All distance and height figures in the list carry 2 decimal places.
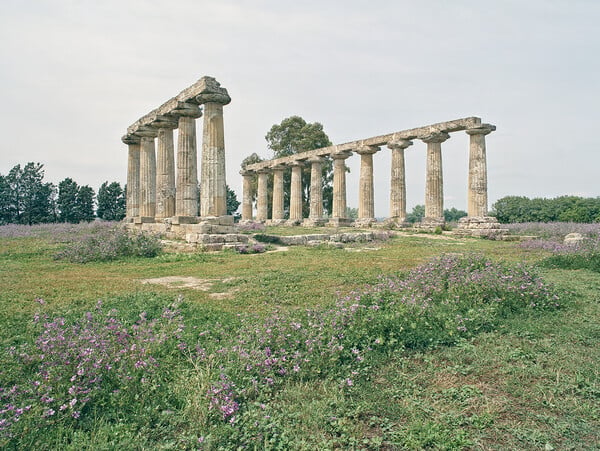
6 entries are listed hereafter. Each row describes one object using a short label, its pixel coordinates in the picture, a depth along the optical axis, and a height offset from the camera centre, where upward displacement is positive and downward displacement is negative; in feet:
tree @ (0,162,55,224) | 131.85 +10.63
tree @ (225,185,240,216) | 198.88 +10.87
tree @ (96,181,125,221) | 150.61 +9.62
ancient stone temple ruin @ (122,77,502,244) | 56.44 +10.28
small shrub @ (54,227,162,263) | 41.88 -2.64
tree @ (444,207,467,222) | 277.29 +3.75
